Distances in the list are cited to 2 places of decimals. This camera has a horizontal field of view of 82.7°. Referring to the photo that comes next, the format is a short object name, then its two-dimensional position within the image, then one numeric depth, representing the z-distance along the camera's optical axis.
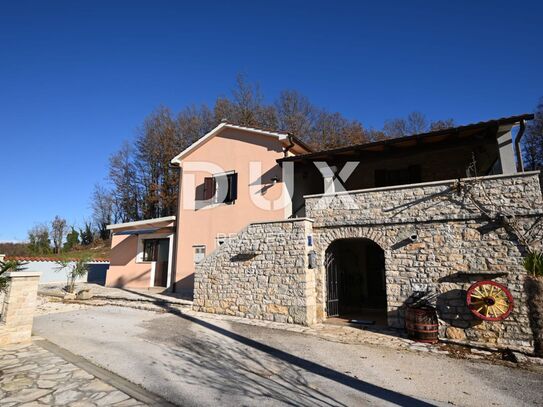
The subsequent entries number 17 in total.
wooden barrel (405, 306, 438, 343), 7.96
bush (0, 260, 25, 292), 6.50
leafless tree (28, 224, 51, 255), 32.97
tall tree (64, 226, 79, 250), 38.49
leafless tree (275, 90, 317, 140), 28.47
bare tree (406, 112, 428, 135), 27.38
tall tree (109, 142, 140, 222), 35.16
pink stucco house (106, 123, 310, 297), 14.84
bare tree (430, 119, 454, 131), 25.64
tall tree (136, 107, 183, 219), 31.25
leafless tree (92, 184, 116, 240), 42.62
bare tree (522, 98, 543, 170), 25.11
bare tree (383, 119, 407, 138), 27.61
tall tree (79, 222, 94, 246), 41.50
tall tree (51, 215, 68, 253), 39.78
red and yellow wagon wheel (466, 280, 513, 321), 7.57
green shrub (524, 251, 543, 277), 6.94
